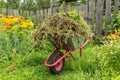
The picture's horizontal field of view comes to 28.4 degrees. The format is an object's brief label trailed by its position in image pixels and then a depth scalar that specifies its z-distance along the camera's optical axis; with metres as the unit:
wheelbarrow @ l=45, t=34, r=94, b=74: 3.49
